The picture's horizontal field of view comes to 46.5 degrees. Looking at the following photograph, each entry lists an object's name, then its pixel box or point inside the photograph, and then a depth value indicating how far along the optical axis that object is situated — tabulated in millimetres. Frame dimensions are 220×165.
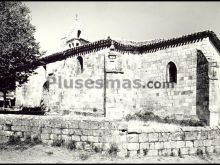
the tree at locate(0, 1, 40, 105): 17219
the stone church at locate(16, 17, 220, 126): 15539
